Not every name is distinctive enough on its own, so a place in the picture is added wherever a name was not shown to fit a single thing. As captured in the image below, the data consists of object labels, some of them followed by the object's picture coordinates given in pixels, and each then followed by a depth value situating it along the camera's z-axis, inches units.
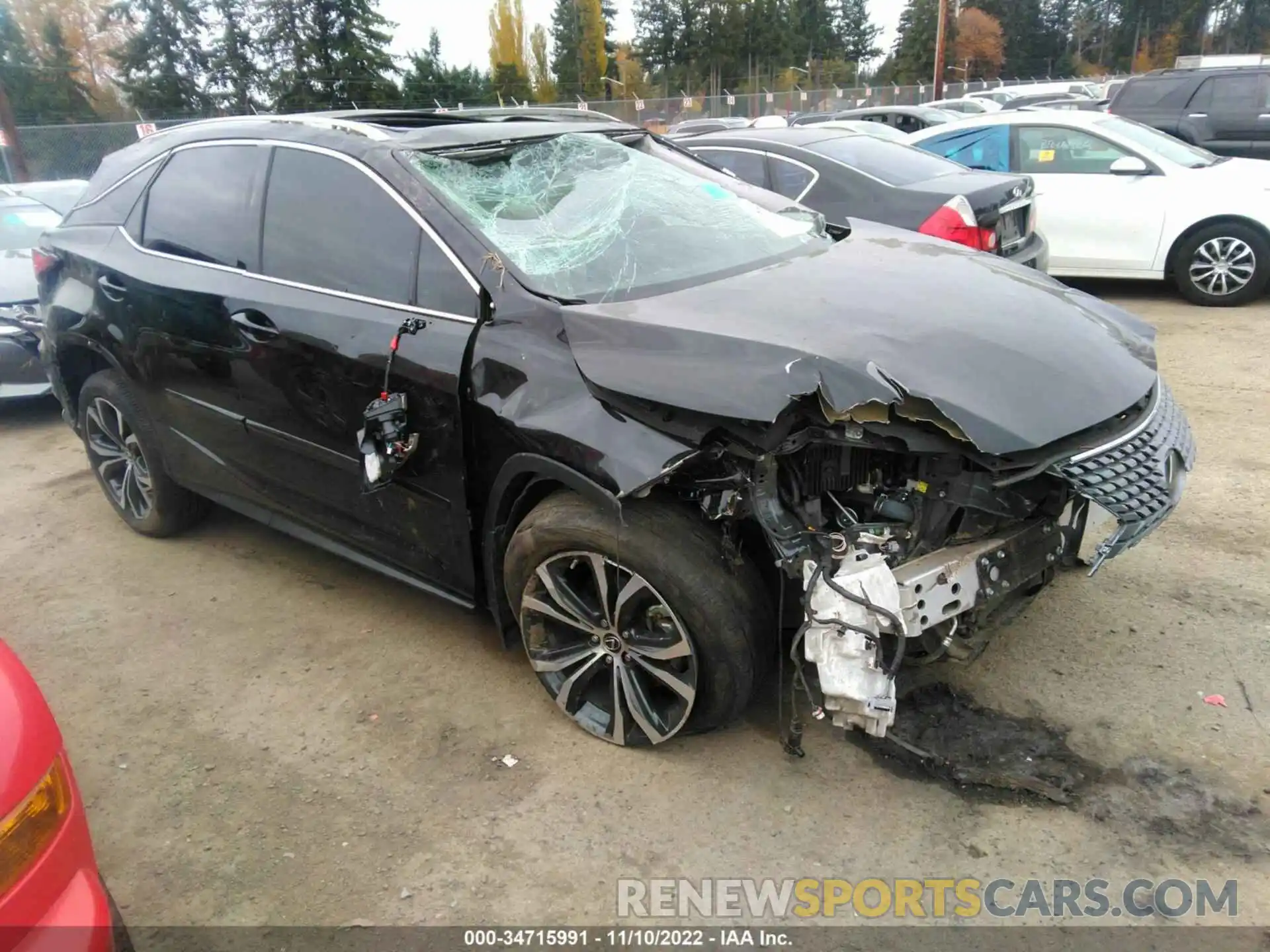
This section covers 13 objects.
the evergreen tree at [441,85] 1648.6
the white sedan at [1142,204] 297.3
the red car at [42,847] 65.2
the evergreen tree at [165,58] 1615.4
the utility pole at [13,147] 582.2
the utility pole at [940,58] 1092.5
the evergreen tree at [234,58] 1637.6
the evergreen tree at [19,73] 1443.2
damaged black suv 99.8
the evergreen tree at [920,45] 2527.1
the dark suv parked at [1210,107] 442.0
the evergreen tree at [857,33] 3243.1
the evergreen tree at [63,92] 1470.2
